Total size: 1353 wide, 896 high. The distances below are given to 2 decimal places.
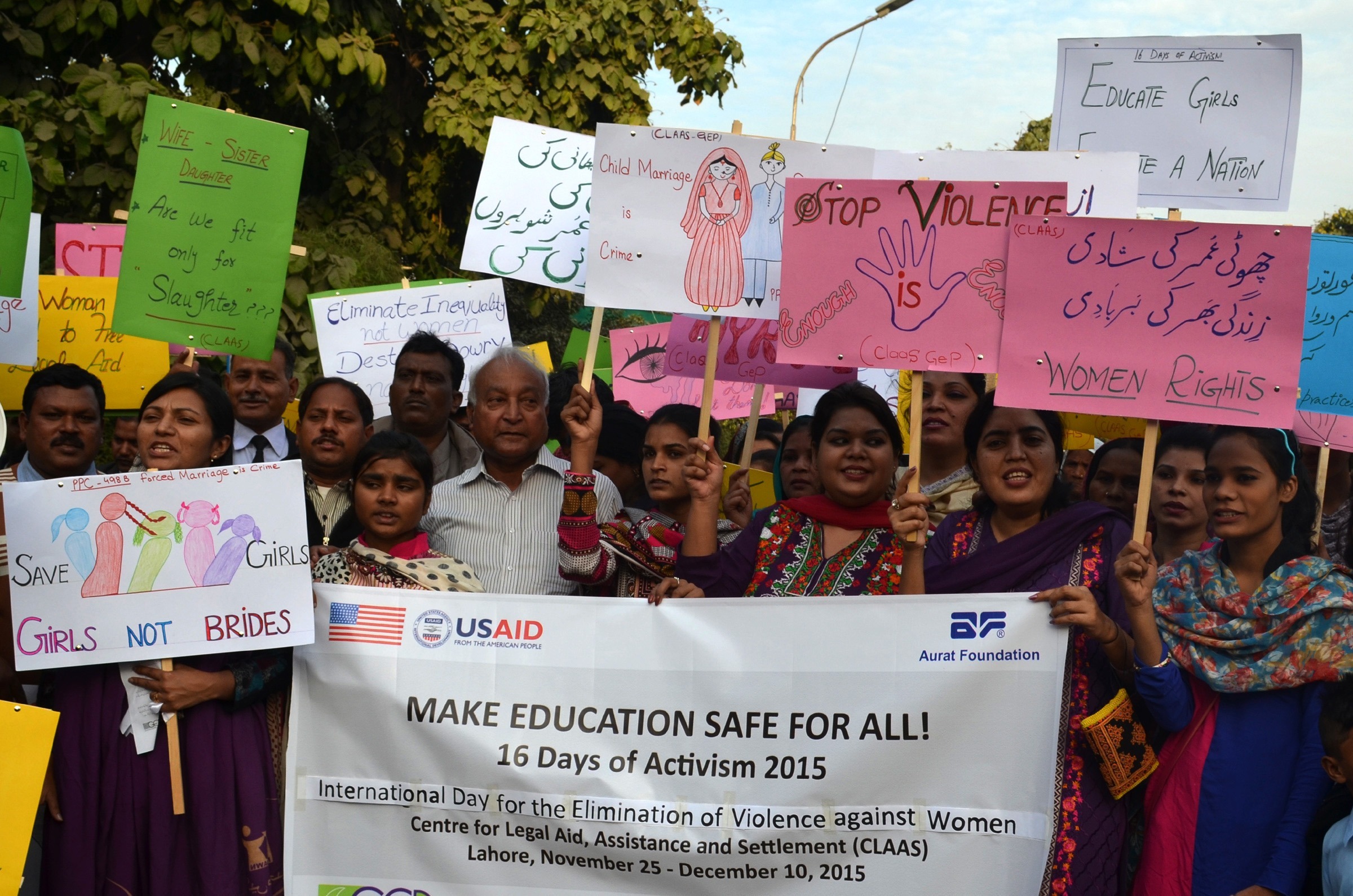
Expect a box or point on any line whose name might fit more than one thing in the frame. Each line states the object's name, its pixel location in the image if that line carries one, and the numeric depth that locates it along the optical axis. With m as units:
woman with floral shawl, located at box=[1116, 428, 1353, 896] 3.44
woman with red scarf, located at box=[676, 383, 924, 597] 4.09
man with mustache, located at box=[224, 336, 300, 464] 6.00
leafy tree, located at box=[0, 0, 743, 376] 9.71
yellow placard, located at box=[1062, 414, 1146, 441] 6.09
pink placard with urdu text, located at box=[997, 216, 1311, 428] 3.65
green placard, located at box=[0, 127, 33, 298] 4.95
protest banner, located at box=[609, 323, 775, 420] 8.12
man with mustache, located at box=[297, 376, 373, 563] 5.16
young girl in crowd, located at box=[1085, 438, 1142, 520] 5.02
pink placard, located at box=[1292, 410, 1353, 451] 4.79
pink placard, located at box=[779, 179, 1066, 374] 3.96
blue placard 4.84
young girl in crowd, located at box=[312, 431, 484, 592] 4.16
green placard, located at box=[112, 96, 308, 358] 5.44
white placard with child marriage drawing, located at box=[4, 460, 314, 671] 3.83
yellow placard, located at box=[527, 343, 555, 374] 7.61
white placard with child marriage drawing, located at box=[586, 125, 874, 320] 4.61
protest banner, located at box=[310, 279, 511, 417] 7.25
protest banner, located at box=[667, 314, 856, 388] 5.81
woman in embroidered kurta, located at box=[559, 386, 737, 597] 4.19
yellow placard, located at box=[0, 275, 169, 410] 6.95
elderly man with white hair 4.49
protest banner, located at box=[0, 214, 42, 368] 5.84
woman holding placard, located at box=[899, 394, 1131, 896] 3.63
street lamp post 12.66
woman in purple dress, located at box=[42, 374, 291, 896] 3.81
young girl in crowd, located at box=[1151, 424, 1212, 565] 4.51
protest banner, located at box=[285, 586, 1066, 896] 3.77
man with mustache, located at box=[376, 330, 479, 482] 5.70
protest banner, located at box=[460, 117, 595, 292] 5.95
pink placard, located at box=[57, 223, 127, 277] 7.68
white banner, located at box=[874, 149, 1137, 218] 4.86
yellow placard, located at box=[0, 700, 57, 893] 3.49
